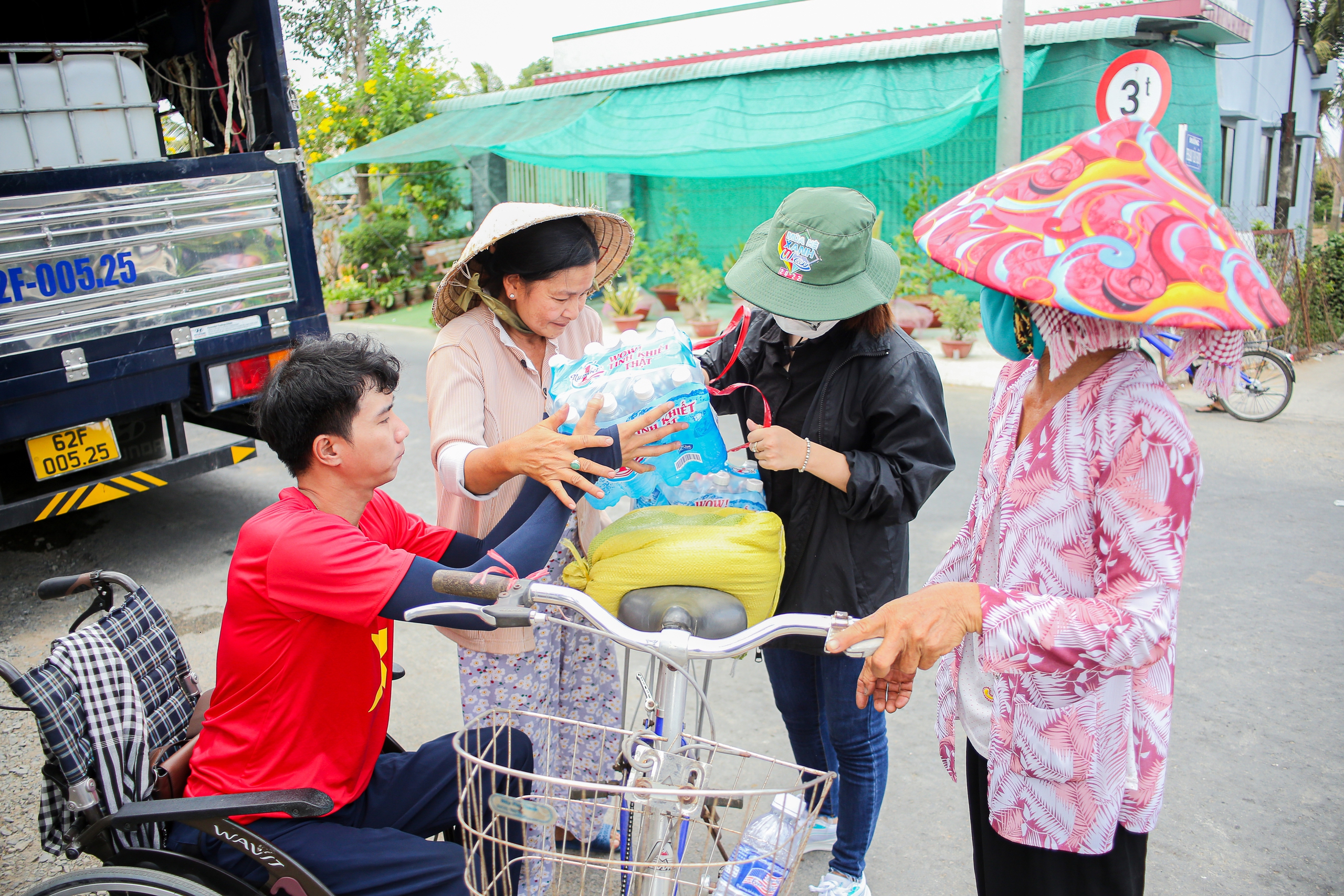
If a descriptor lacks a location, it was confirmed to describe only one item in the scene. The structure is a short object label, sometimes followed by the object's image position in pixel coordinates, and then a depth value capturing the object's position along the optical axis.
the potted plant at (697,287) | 11.66
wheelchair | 1.62
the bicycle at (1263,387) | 7.37
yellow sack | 1.62
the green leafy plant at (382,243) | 15.15
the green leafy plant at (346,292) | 14.05
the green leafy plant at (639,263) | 12.80
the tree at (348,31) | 21.11
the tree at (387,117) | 15.71
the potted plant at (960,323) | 9.58
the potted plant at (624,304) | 11.90
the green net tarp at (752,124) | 9.74
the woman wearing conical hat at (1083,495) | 1.19
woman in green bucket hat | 2.00
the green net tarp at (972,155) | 10.08
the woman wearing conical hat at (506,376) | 2.11
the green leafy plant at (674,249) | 12.55
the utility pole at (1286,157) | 12.62
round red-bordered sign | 7.18
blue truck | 4.00
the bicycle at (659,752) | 1.27
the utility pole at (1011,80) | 7.65
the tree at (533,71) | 25.80
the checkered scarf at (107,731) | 1.73
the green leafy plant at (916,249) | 10.48
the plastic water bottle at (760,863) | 1.35
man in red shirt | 1.67
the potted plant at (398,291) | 14.79
